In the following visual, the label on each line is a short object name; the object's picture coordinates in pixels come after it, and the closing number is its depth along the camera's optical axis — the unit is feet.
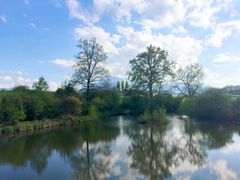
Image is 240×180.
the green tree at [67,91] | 75.37
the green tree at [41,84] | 82.41
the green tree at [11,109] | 48.37
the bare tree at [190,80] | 98.95
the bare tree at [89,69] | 74.94
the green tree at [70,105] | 66.52
